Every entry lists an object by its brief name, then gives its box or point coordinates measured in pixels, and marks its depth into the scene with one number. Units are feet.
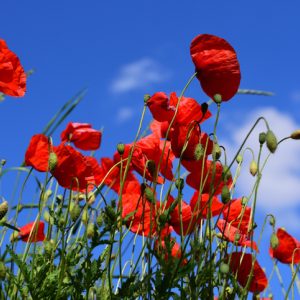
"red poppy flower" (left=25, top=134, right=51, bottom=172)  3.45
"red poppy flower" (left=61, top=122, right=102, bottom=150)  3.85
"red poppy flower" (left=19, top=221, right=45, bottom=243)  3.62
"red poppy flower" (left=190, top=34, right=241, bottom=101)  3.15
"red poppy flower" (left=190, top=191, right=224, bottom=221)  3.34
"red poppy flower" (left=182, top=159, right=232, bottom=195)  3.27
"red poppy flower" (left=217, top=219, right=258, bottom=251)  3.27
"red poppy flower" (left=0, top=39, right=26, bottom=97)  3.05
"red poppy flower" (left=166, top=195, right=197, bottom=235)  3.33
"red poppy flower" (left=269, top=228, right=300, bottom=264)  3.76
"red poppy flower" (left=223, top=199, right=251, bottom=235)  3.38
